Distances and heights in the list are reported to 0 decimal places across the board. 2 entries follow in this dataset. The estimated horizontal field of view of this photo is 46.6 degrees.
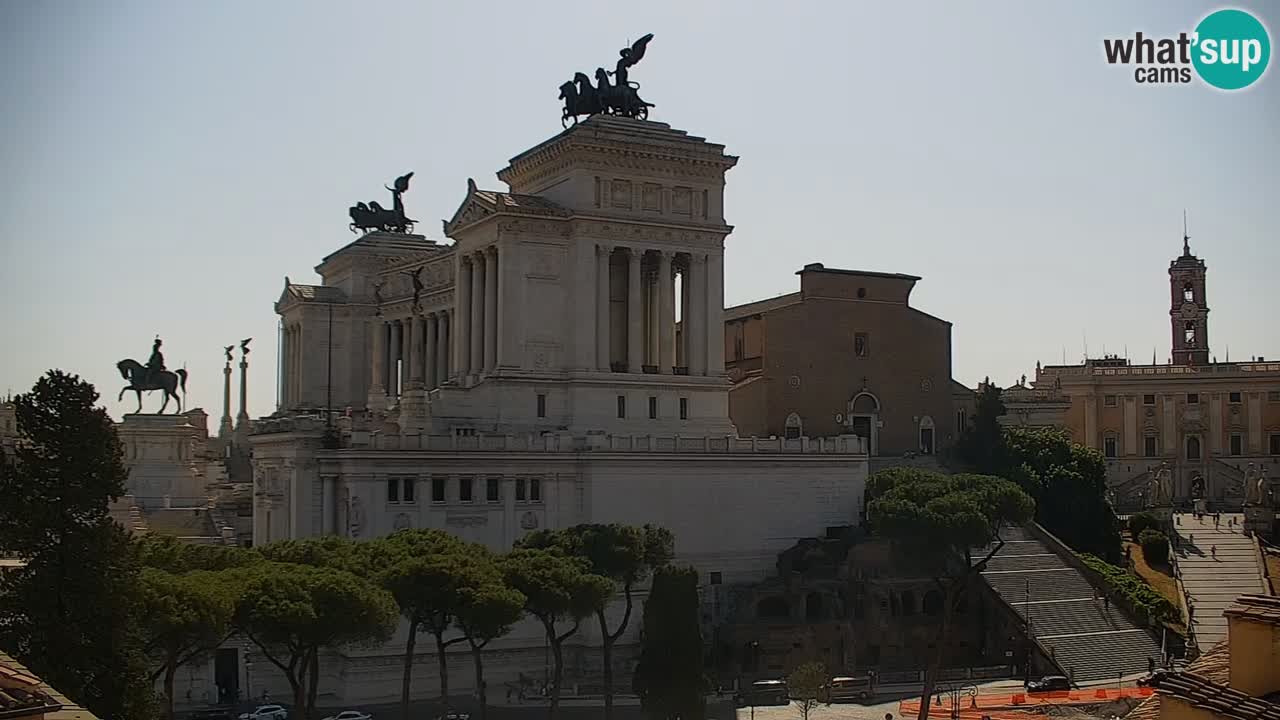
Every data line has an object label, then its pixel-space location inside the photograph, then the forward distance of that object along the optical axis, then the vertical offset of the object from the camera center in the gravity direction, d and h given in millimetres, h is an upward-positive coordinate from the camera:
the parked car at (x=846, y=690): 62659 -9932
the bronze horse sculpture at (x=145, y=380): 96875 +5272
